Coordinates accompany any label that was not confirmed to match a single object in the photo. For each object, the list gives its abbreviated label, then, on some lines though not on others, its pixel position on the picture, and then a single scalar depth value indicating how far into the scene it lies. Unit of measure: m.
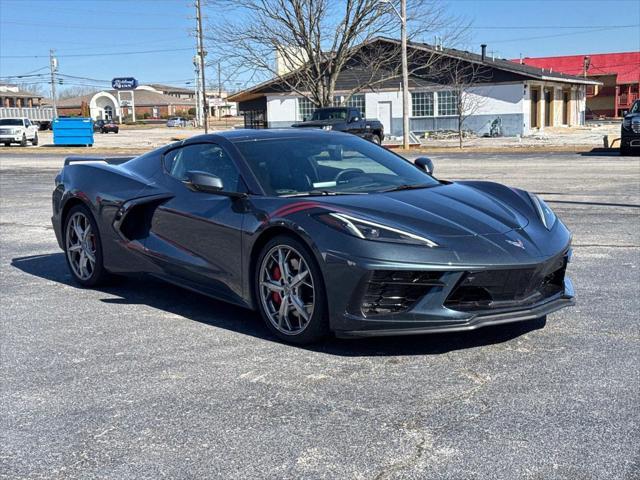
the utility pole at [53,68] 90.44
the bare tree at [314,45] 36.88
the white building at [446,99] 43.69
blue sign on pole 122.88
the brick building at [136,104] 115.50
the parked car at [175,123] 94.06
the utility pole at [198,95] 69.18
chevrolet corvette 4.28
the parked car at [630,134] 24.09
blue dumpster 42.16
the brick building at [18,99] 113.75
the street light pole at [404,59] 31.00
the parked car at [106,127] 72.06
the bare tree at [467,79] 43.19
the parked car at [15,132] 44.50
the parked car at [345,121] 28.47
